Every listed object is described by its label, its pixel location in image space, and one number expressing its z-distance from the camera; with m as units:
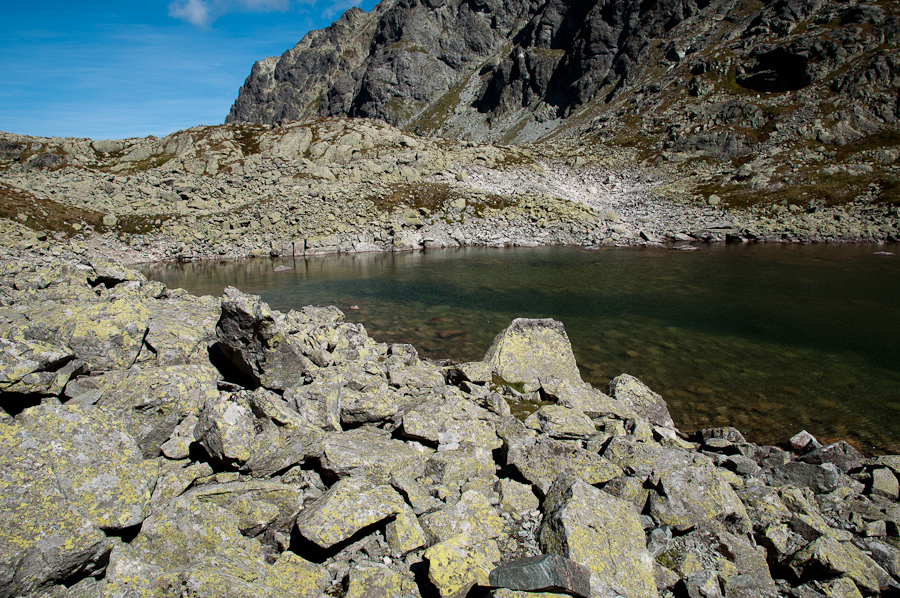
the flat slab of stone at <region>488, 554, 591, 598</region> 4.63
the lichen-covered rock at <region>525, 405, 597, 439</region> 9.58
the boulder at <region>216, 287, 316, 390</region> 9.55
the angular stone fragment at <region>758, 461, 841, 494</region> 8.46
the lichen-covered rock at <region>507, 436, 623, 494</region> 7.40
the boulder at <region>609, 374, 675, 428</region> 13.04
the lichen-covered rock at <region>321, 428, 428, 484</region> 6.82
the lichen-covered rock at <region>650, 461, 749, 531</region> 6.57
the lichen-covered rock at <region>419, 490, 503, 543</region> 5.80
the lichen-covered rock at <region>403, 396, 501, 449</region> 8.64
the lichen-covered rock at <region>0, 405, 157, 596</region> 4.52
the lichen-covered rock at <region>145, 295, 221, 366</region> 9.85
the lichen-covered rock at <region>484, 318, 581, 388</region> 13.70
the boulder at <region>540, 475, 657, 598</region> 5.25
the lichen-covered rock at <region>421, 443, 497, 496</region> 7.43
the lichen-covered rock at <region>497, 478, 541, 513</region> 6.64
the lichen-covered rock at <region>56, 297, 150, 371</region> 8.64
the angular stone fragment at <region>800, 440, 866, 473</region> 9.58
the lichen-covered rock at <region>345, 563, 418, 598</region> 4.98
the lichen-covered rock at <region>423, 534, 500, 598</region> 4.99
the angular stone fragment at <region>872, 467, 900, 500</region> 8.22
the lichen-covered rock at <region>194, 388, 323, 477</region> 6.71
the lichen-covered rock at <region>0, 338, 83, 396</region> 6.39
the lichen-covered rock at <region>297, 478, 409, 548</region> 5.50
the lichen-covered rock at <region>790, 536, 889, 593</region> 5.70
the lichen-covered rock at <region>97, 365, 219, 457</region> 7.14
